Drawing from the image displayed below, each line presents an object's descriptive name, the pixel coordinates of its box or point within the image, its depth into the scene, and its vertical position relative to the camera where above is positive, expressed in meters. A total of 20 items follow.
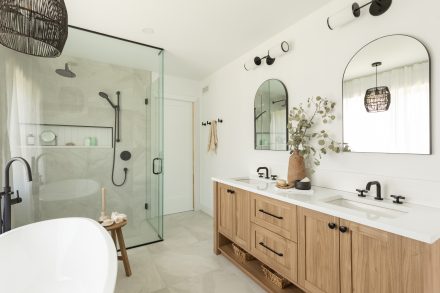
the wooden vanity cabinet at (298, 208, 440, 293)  1.00 -0.62
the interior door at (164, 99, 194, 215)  3.94 -0.20
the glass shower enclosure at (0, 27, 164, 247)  2.20 +0.20
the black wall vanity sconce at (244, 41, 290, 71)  2.30 +1.03
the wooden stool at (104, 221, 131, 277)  2.08 -0.96
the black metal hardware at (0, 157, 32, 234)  1.59 -0.42
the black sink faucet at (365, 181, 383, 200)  1.51 -0.30
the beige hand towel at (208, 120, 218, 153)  3.63 +0.14
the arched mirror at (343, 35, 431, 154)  1.41 +0.35
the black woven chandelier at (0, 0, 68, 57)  1.01 +0.62
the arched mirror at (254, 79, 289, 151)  2.40 +0.36
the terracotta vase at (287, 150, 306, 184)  2.00 -0.21
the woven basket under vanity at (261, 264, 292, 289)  1.84 -1.15
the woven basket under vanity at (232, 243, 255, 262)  2.24 -1.14
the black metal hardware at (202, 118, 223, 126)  3.51 +0.42
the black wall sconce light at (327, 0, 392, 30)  1.54 +1.01
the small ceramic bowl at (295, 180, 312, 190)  1.85 -0.34
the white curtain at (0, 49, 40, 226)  1.98 +0.37
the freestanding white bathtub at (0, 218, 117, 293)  1.33 -0.74
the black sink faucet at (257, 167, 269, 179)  2.57 -0.29
